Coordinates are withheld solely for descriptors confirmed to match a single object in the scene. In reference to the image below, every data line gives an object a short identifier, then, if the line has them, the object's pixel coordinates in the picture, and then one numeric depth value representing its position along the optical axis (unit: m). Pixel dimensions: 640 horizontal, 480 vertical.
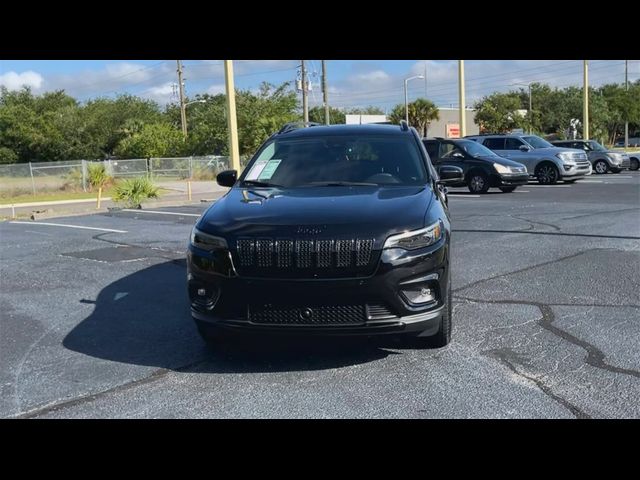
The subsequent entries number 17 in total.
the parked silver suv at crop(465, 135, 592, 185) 21.94
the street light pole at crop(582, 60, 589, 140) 39.75
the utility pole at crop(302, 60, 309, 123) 40.00
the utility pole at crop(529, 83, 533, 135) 63.20
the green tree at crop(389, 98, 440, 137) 65.06
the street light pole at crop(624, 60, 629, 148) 60.78
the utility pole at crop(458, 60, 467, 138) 30.18
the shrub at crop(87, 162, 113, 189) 33.35
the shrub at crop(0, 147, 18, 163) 53.59
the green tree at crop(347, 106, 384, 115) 86.74
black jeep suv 4.24
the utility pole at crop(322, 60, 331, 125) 38.41
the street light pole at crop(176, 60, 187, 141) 57.41
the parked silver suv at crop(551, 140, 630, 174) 27.95
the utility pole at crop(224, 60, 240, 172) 22.41
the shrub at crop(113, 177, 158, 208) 20.08
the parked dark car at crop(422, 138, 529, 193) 18.47
